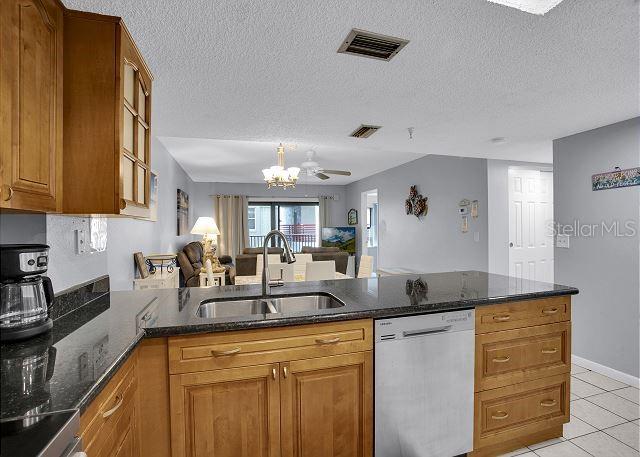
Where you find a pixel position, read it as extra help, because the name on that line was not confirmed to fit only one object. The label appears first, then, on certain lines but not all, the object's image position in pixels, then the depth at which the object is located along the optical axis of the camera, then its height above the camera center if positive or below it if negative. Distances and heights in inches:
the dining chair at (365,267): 181.5 -20.3
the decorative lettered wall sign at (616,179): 108.6 +16.0
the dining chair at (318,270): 145.7 -17.5
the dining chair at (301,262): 181.8 -17.7
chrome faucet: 75.6 -6.7
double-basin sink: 74.0 -16.9
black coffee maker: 46.0 -8.4
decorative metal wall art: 230.8 +17.1
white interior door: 184.5 +2.0
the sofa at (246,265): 223.9 -23.1
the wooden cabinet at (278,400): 55.0 -28.9
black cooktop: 25.8 -16.3
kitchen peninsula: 45.1 -22.7
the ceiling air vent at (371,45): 60.3 +33.8
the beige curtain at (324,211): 376.2 +19.9
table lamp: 195.9 -1.1
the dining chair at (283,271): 136.1 -17.3
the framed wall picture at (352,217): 359.3 +13.2
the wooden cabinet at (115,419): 36.3 -22.7
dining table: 162.9 -24.1
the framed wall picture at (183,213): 239.0 +12.9
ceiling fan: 209.5 +38.9
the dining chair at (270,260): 178.7 -16.1
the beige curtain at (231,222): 345.5 +8.0
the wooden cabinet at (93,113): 53.2 +18.5
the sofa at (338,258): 231.8 -19.6
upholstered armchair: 193.2 -21.2
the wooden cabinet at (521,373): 72.6 -32.4
